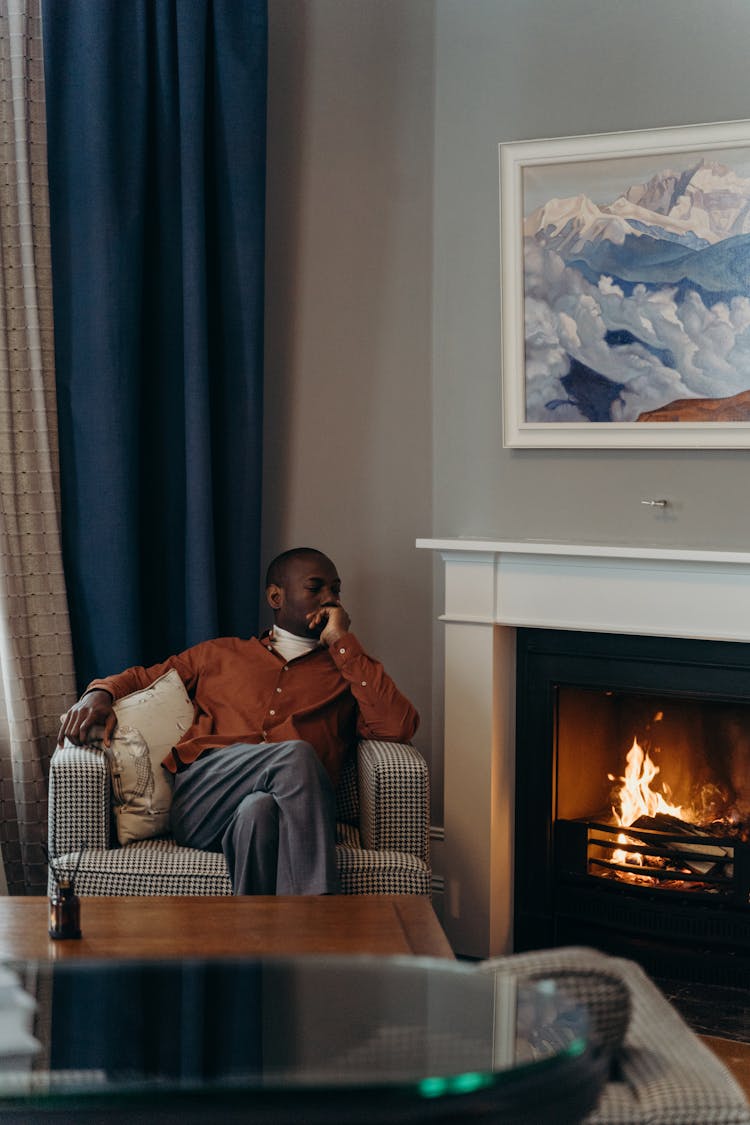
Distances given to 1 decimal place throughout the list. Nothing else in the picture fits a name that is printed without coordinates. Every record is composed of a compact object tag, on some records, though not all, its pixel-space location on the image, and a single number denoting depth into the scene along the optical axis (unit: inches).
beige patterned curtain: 128.3
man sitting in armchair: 104.3
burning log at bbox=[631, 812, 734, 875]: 122.6
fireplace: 119.6
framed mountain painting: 117.6
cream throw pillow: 113.0
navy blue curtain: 131.2
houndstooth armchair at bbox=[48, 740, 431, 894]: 106.4
